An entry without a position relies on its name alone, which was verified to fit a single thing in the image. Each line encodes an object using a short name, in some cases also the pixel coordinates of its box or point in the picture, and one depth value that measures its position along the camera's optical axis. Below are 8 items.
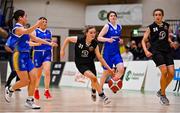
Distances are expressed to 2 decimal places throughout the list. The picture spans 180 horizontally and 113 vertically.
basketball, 13.91
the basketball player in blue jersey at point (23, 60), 11.67
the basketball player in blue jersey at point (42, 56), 15.62
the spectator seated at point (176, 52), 23.04
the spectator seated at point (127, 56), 26.75
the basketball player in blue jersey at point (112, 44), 14.49
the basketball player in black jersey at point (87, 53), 13.27
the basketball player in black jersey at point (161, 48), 13.34
